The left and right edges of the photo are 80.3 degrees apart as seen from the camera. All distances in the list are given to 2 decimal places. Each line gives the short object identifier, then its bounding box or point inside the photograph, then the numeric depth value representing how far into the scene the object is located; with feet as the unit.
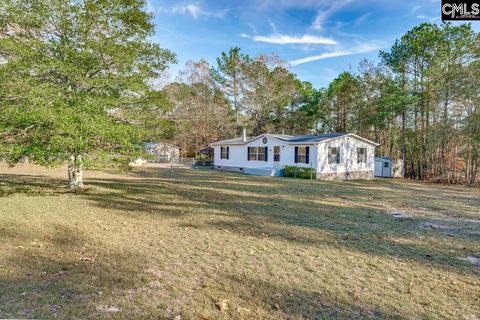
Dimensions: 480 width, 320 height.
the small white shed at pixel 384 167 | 78.05
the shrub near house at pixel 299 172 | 61.46
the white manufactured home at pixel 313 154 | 63.00
